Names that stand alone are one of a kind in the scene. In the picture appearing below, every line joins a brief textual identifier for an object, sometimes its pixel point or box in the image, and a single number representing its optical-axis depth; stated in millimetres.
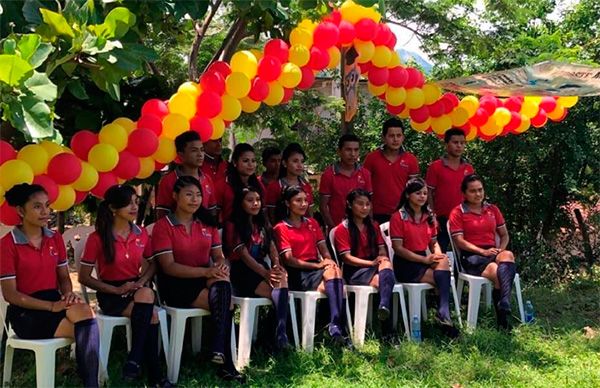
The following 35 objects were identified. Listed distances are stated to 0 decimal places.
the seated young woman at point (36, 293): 3146
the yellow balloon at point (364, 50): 4578
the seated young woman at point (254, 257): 3955
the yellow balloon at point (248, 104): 4246
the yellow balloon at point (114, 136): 3709
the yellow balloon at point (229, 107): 4133
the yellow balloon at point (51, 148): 3342
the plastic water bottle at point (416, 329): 4324
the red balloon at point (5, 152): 3188
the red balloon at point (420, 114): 5184
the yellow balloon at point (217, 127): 4125
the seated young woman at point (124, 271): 3443
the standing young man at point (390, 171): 5062
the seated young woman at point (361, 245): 4375
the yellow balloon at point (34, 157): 3260
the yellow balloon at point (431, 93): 5117
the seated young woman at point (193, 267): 3625
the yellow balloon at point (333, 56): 4477
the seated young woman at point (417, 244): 4469
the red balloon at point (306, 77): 4431
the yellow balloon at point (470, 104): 5410
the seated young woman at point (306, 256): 4137
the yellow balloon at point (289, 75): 4266
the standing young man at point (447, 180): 5152
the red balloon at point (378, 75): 4820
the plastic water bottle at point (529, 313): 4875
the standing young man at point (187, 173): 4031
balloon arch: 3376
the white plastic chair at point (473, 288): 4613
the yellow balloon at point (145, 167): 3867
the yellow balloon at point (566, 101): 5684
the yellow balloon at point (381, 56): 4694
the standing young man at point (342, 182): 4867
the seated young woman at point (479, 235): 4645
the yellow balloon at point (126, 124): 3787
